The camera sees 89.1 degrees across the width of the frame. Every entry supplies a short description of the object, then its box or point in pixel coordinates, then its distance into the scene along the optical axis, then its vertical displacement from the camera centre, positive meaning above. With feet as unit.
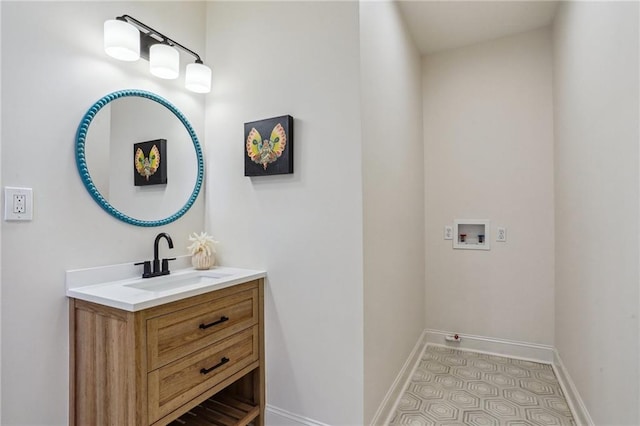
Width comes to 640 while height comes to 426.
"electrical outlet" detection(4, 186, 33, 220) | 4.11 +0.17
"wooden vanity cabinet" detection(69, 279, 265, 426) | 3.97 -1.97
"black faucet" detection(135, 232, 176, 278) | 5.57 -0.86
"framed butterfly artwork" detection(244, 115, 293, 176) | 5.67 +1.24
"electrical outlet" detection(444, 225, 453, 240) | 9.37 -0.52
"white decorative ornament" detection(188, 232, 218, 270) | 6.23 -0.71
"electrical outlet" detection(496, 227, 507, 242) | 8.73 -0.57
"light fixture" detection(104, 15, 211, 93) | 4.88 +2.73
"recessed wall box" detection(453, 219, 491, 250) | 8.95 -0.57
